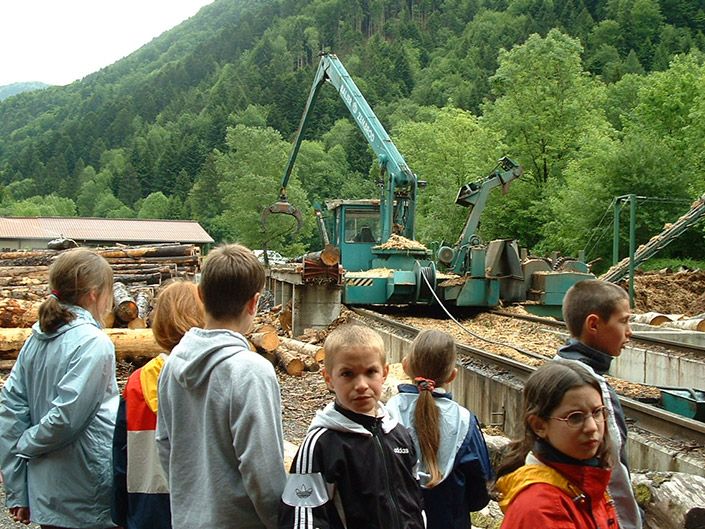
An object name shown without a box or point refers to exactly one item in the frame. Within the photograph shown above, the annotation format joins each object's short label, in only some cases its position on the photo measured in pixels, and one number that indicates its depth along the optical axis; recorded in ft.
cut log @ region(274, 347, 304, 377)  33.37
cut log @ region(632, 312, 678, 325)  51.62
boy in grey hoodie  7.35
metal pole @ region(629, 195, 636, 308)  54.44
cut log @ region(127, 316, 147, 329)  36.06
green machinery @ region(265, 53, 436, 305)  50.34
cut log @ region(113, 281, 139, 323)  36.09
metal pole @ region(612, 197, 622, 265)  58.11
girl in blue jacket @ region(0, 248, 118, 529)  9.61
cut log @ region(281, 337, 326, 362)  34.50
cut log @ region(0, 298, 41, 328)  34.19
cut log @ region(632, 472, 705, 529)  12.46
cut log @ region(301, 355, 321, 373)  33.91
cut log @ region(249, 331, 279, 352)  35.01
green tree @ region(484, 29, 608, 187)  121.49
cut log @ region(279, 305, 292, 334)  48.68
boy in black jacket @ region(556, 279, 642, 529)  9.40
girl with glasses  6.72
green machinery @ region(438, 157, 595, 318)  49.73
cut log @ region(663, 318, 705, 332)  44.93
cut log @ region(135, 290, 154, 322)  37.87
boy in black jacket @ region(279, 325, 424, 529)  7.27
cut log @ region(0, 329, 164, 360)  32.35
